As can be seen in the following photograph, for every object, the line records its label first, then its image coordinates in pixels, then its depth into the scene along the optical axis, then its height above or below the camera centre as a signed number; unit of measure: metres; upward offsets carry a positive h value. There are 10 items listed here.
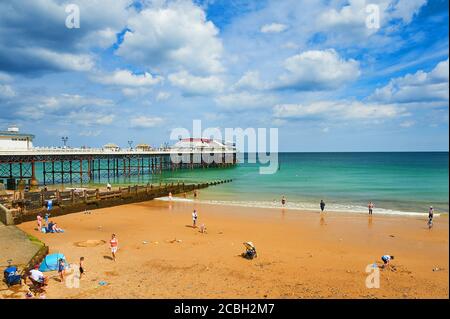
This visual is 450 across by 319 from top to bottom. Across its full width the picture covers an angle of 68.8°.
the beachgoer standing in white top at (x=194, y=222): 20.69 -4.56
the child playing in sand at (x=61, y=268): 11.27 -4.04
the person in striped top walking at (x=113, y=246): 13.76 -4.03
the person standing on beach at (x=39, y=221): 18.87 -4.07
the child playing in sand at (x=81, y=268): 11.83 -4.25
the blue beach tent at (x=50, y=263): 12.24 -4.23
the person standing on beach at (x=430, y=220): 21.19 -4.55
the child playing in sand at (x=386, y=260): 13.35 -4.46
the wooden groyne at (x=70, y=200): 21.05 -3.94
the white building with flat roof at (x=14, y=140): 39.28 +1.39
